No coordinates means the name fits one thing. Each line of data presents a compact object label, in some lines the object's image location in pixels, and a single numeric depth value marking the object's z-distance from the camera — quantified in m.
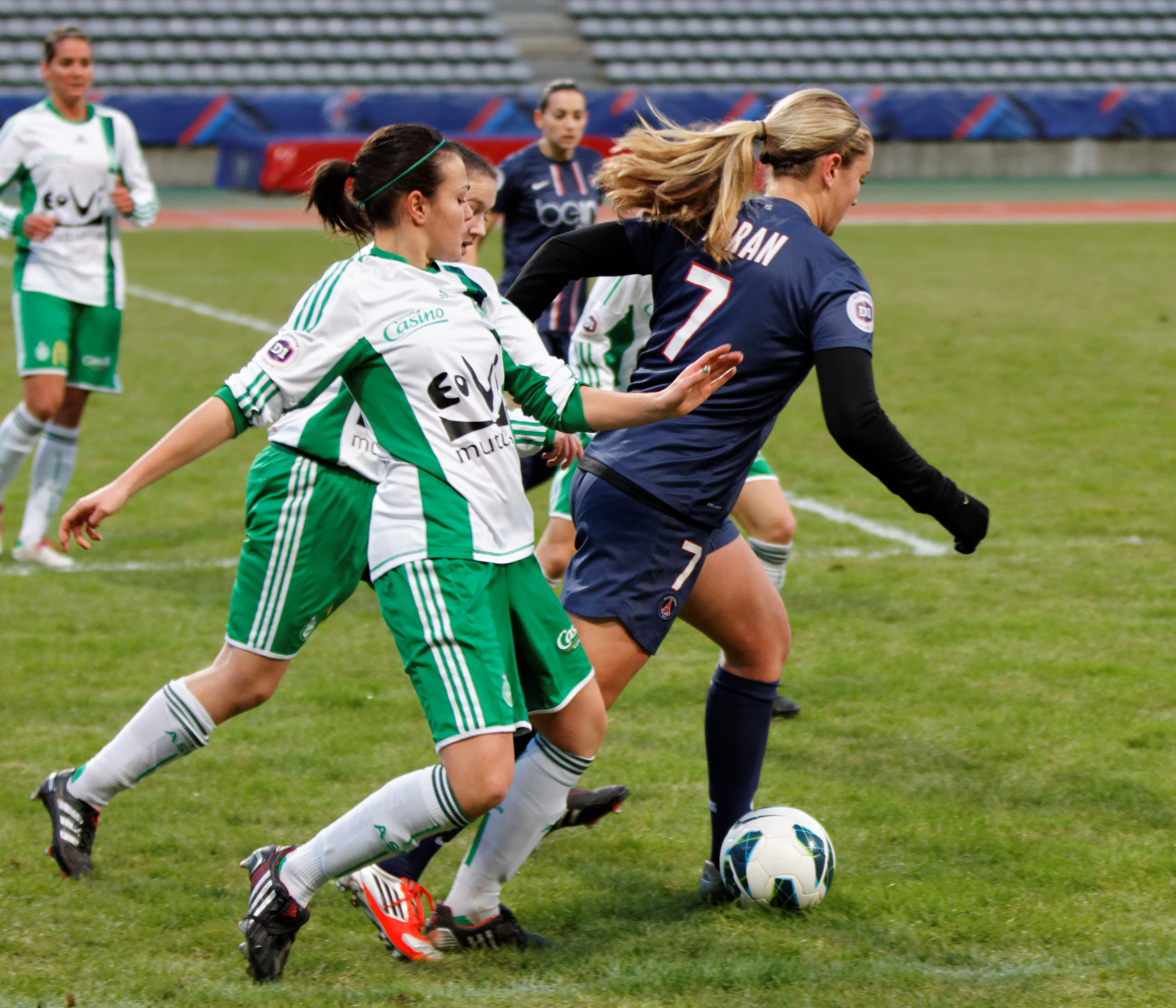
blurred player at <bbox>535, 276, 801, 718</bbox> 10.80
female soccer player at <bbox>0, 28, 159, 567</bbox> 14.24
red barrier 50.25
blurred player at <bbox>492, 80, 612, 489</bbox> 14.81
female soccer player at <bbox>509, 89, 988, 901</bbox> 6.75
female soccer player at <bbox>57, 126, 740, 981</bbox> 6.27
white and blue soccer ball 7.34
